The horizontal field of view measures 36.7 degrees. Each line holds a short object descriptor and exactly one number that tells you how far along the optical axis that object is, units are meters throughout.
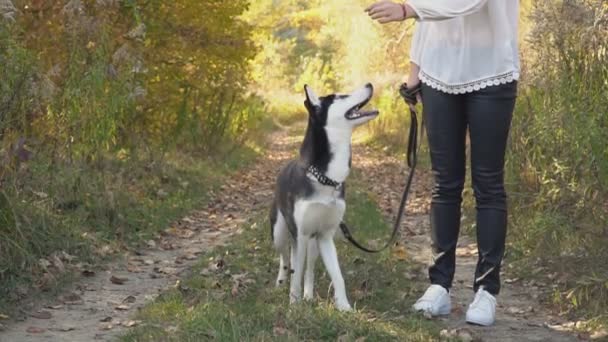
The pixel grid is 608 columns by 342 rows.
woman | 4.73
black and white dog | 5.07
